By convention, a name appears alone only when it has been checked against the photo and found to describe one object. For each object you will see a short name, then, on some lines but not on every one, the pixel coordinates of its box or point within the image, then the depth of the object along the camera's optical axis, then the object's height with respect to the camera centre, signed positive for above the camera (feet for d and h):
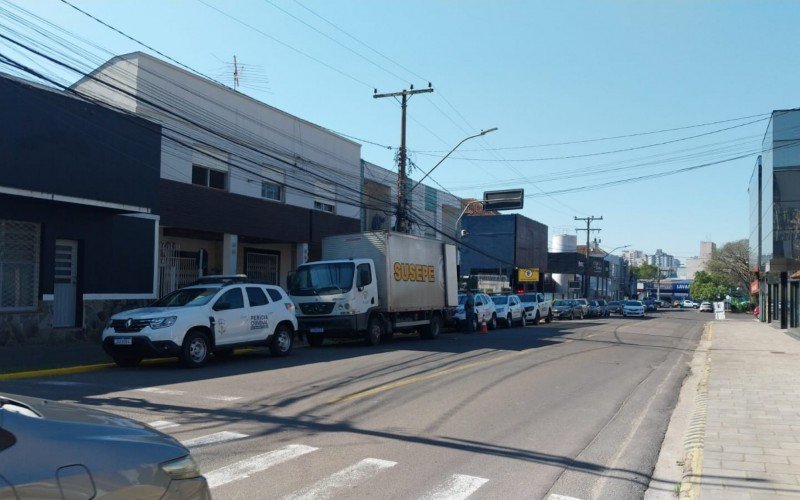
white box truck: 65.05 -1.04
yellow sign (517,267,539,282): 190.83 +1.44
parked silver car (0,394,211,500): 9.47 -2.68
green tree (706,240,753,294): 266.16 +8.06
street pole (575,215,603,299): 247.70 +17.91
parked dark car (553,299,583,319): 157.99 -6.47
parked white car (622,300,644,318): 181.47 -7.09
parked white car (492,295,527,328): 109.60 -4.75
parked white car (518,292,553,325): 123.65 -4.92
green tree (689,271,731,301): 349.04 -2.20
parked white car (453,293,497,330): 94.79 -4.38
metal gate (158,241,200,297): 75.10 +0.76
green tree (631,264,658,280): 533.96 +7.59
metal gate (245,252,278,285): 95.81 +1.37
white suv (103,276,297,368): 44.86 -3.31
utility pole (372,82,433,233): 88.89 +10.89
